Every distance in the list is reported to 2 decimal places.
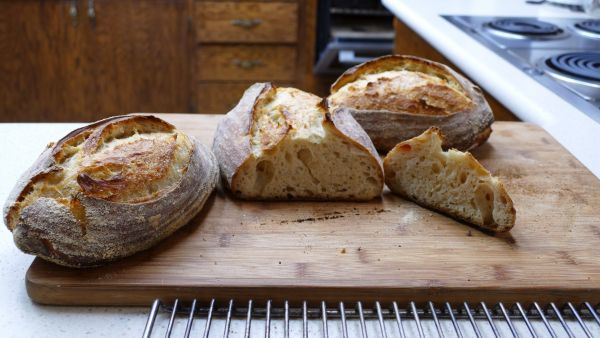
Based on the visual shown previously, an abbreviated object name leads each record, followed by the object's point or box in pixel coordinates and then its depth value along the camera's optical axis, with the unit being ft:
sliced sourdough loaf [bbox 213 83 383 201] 3.60
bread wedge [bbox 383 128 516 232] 3.29
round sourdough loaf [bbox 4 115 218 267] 2.76
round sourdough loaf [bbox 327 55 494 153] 4.13
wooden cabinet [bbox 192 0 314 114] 9.61
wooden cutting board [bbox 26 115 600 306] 2.74
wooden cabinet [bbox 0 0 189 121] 9.26
